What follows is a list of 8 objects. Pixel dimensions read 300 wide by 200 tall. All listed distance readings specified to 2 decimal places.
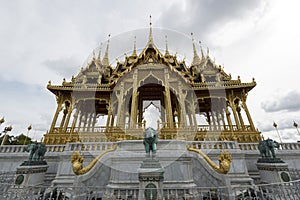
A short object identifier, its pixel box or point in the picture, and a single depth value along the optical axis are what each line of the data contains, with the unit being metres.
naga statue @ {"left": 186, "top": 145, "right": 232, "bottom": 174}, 5.94
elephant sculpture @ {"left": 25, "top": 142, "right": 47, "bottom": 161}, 7.55
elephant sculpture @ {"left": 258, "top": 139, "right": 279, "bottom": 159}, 7.28
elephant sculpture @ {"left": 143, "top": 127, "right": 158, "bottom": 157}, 5.54
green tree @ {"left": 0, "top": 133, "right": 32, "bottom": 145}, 30.44
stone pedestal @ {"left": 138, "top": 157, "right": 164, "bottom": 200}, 4.55
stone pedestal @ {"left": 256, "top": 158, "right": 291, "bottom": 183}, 6.62
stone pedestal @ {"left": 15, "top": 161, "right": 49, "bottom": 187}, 6.51
